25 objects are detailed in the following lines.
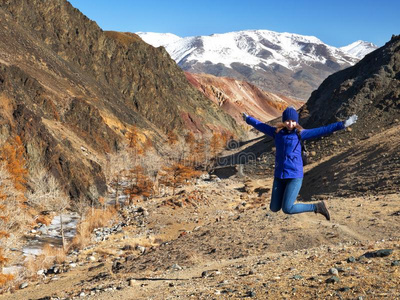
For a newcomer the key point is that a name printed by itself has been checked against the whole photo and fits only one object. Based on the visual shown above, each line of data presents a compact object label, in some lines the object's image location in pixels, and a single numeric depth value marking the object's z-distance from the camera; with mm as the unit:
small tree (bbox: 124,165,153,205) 45344
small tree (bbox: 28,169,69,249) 36531
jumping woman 6113
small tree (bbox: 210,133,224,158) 82075
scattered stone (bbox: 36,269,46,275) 17925
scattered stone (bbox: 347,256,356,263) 7407
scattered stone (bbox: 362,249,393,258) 7332
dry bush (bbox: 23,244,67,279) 19516
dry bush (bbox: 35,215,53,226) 34931
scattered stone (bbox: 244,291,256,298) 6262
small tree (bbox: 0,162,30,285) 22344
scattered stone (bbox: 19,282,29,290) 14662
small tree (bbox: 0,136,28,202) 34469
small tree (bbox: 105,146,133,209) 52112
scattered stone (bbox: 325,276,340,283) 6187
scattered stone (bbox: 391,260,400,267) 6582
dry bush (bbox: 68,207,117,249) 25800
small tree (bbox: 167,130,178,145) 85275
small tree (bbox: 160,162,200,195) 44203
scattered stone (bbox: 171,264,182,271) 11133
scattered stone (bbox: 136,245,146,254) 19245
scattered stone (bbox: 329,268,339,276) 6598
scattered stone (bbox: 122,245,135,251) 20078
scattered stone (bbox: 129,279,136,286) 9105
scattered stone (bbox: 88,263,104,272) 15256
